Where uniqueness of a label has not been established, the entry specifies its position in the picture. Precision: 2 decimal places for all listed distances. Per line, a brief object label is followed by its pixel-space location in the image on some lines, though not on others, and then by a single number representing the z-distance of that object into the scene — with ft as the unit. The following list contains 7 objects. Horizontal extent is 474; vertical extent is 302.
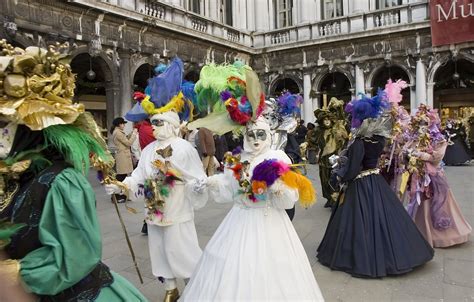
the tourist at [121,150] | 27.45
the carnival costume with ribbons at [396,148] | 15.57
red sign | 46.93
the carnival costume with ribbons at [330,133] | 23.34
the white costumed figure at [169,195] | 10.96
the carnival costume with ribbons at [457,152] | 44.73
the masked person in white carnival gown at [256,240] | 8.55
